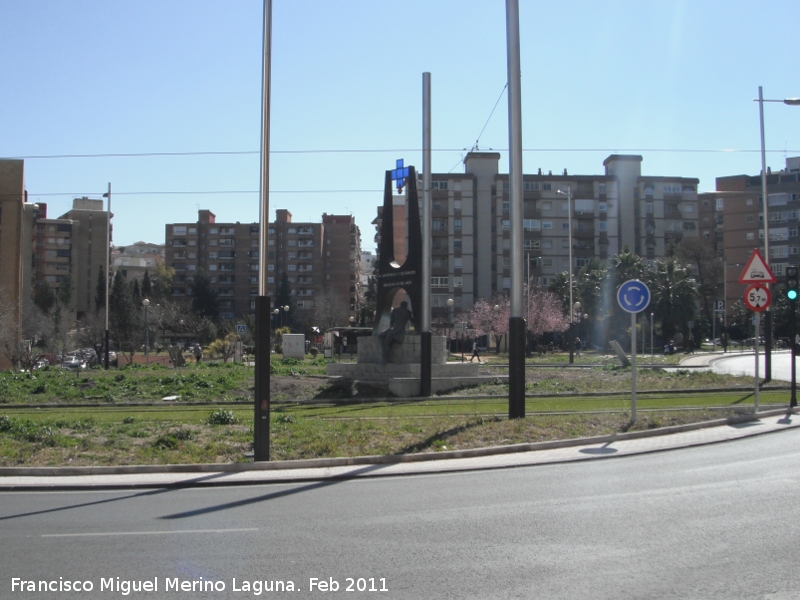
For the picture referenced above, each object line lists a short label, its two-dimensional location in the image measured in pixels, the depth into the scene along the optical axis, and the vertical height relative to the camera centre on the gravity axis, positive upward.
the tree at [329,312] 105.38 +4.02
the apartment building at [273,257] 119.56 +12.89
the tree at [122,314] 86.88 +3.03
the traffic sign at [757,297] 19.92 +1.21
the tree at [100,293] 103.06 +6.31
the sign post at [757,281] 19.91 +1.63
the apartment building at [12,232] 61.81 +8.54
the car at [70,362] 57.56 -1.84
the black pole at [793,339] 20.11 +0.17
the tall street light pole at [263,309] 13.10 +0.54
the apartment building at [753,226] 93.94 +14.45
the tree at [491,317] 80.38 +2.64
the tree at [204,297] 112.62 +6.29
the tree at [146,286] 113.94 +7.88
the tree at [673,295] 72.56 +4.54
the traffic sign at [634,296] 16.28 +0.99
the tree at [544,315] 80.00 +2.85
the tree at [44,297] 97.69 +5.28
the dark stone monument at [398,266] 29.61 +2.94
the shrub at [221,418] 16.38 -1.65
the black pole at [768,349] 27.80 -0.16
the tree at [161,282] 111.64 +8.75
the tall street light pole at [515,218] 16.91 +2.73
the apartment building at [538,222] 93.38 +14.71
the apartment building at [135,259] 144.88 +15.74
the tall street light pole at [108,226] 46.28 +6.98
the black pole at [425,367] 26.62 -0.89
